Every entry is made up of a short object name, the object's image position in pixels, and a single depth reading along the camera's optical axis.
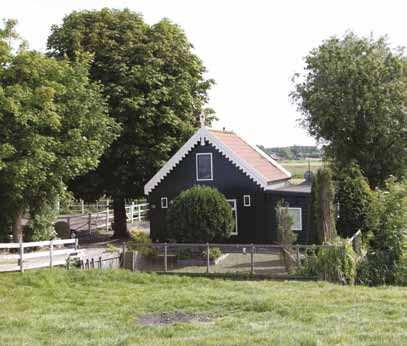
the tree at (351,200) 26.59
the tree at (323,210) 21.42
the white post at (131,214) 41.22
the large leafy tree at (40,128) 20.62
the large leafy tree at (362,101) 34.53
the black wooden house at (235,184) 27.41
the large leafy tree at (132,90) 30.69
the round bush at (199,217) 24.05
